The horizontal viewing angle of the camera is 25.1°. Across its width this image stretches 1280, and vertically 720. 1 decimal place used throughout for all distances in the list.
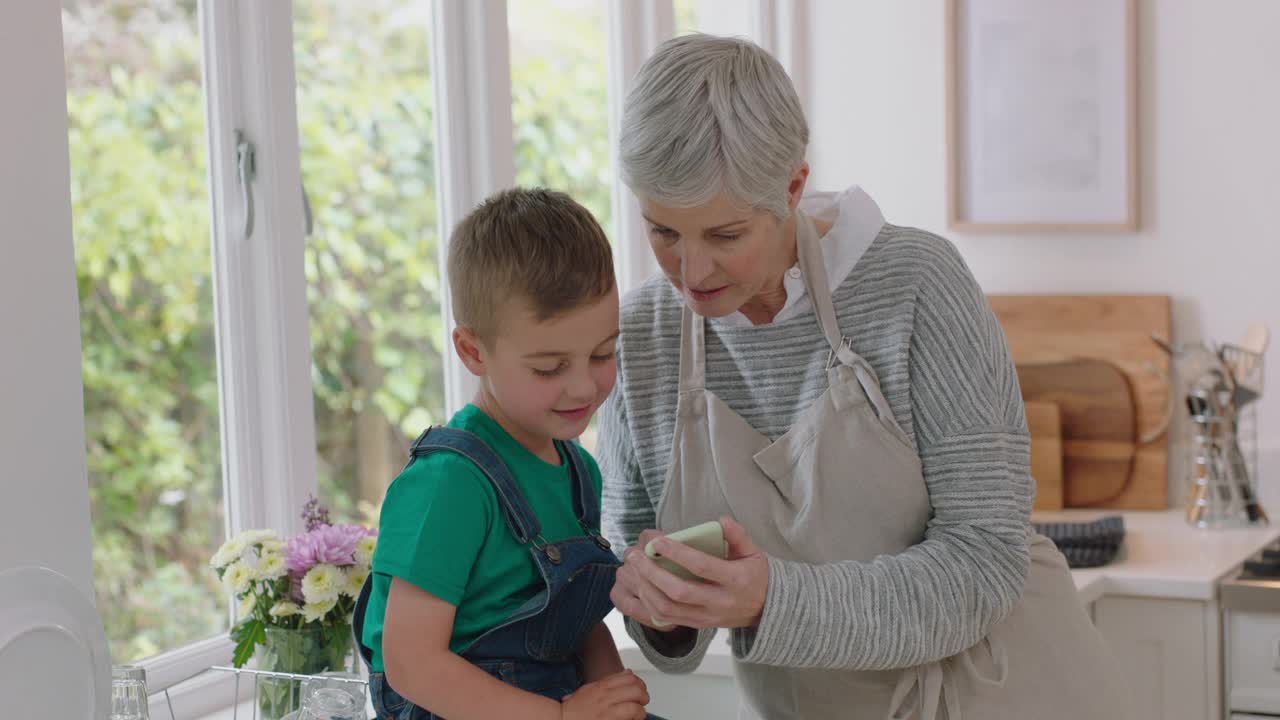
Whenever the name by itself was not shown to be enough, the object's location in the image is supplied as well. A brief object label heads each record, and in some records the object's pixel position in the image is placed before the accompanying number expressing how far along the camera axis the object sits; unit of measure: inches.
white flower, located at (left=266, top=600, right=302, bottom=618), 108.1
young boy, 97.8
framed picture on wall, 151.8
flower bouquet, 107.5
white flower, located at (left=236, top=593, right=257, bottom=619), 108.7
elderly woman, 100.2
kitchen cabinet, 133.1
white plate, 96.9
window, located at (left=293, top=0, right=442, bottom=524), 126.7
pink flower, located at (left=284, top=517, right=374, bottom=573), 108.1
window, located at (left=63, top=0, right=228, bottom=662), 114.3
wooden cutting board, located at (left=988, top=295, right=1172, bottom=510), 151.4
